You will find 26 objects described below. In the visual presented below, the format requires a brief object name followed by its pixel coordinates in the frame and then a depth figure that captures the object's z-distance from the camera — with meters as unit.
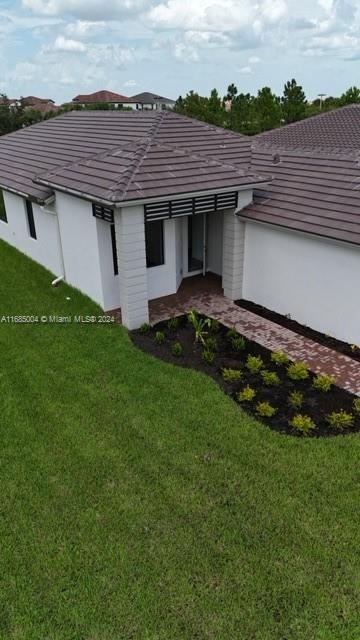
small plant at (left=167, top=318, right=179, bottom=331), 10.89
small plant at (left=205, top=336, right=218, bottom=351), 9.98
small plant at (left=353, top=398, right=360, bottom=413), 7.85
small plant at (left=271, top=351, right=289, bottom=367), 9.28
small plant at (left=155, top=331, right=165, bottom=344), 10.25
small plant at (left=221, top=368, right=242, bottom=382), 8.86
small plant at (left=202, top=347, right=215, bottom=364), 9.48
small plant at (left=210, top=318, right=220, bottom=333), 10.81
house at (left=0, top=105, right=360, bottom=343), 10.05
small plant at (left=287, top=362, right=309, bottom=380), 8.78
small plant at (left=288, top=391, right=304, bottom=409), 8.08
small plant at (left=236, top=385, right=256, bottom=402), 8.27
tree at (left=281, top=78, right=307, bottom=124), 37.62
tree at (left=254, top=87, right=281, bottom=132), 36.88
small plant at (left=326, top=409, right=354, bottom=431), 7.55
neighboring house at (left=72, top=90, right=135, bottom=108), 63.22
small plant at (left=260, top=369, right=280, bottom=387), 8.68
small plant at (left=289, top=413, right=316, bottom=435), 7.52
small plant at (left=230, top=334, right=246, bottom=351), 9.88
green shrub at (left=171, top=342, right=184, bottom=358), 9.77
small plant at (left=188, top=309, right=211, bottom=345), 10.22
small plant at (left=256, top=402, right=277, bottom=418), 7.88
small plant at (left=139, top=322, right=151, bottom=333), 10.77
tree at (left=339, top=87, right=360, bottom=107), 36.69
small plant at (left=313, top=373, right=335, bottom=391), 8.38
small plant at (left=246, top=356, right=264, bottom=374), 9.12
